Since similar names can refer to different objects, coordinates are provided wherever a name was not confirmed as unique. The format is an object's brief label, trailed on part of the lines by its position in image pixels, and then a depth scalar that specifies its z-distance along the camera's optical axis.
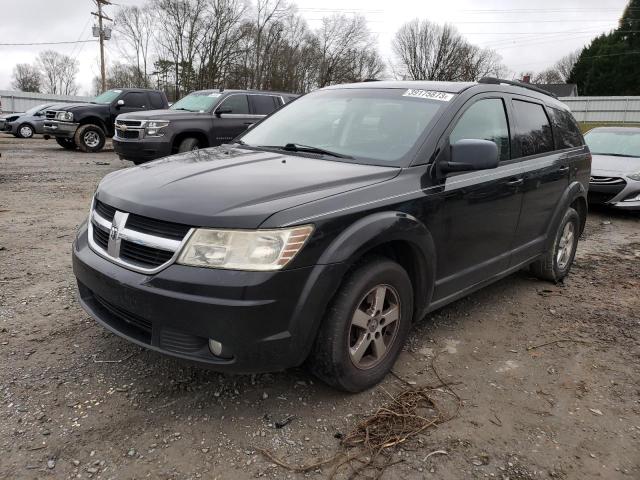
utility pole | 36.44
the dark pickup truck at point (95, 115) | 14.31
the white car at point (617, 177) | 8.39
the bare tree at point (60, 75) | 69.38
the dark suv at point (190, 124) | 10.03
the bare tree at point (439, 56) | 57.93
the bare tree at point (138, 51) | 49.03
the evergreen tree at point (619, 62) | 50.47
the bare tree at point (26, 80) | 66.19
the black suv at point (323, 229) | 2.34
